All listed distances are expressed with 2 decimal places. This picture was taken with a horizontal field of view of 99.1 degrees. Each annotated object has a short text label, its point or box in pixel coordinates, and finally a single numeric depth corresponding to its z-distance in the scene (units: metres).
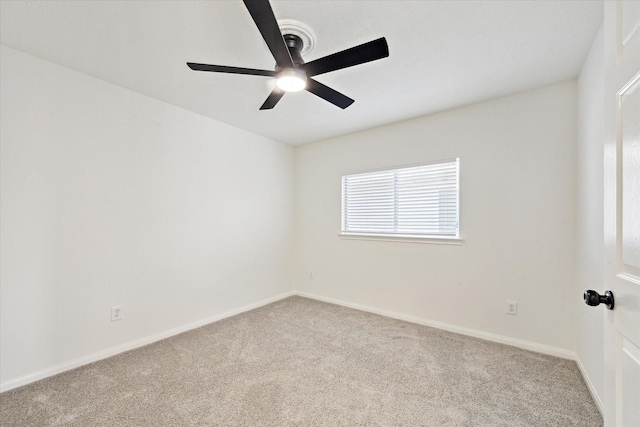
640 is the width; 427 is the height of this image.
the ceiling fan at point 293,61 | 1.24
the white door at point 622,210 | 0.74
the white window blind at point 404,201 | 3.01
